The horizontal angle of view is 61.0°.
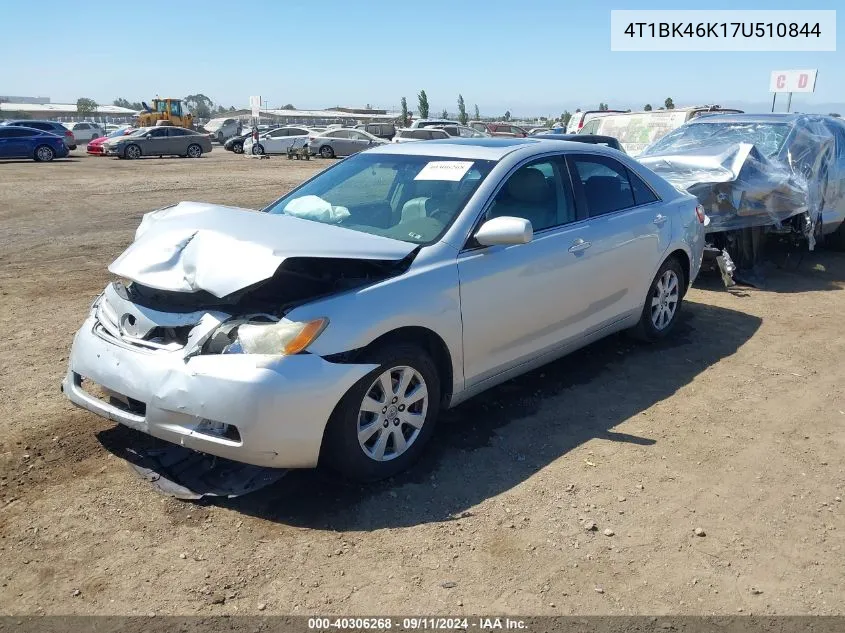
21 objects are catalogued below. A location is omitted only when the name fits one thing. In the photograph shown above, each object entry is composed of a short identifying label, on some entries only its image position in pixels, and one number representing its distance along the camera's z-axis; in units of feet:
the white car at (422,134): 94.02
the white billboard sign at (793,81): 70.79
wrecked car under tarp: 26.17
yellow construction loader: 142.38
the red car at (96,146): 105.19
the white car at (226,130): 169.78
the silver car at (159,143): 101.76
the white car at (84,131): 162.41
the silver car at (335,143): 106.93
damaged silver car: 10.87
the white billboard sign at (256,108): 120.78
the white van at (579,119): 62.22
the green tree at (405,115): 199.26
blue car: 88.79
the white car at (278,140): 113.29
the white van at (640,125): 48.16
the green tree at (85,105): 364.34
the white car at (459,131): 100.63
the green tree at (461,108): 285.64
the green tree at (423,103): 273.95
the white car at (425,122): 112.88
